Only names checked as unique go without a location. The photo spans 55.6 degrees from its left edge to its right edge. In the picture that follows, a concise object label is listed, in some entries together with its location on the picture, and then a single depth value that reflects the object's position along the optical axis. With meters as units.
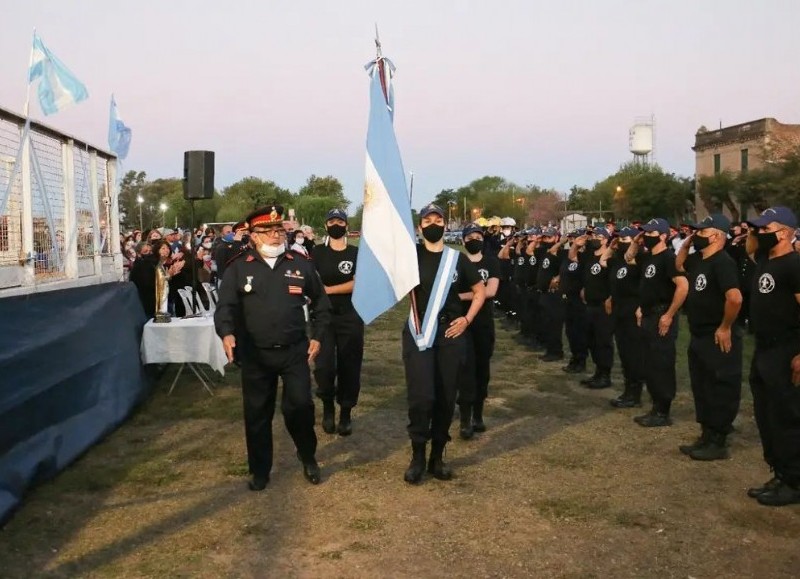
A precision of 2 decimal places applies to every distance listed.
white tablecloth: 7.98
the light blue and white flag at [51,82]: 7.42
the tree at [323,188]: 99.75
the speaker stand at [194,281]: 9.53
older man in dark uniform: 5.21
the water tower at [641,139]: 90.56
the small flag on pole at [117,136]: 10.49
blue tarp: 5.13
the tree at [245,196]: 80.61
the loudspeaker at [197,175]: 9.97
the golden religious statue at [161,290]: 8.52
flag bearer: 5.33
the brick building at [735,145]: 54.69
